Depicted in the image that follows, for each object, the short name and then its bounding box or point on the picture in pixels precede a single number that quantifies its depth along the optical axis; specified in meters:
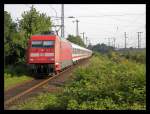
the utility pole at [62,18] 44.45
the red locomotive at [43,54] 25.98
